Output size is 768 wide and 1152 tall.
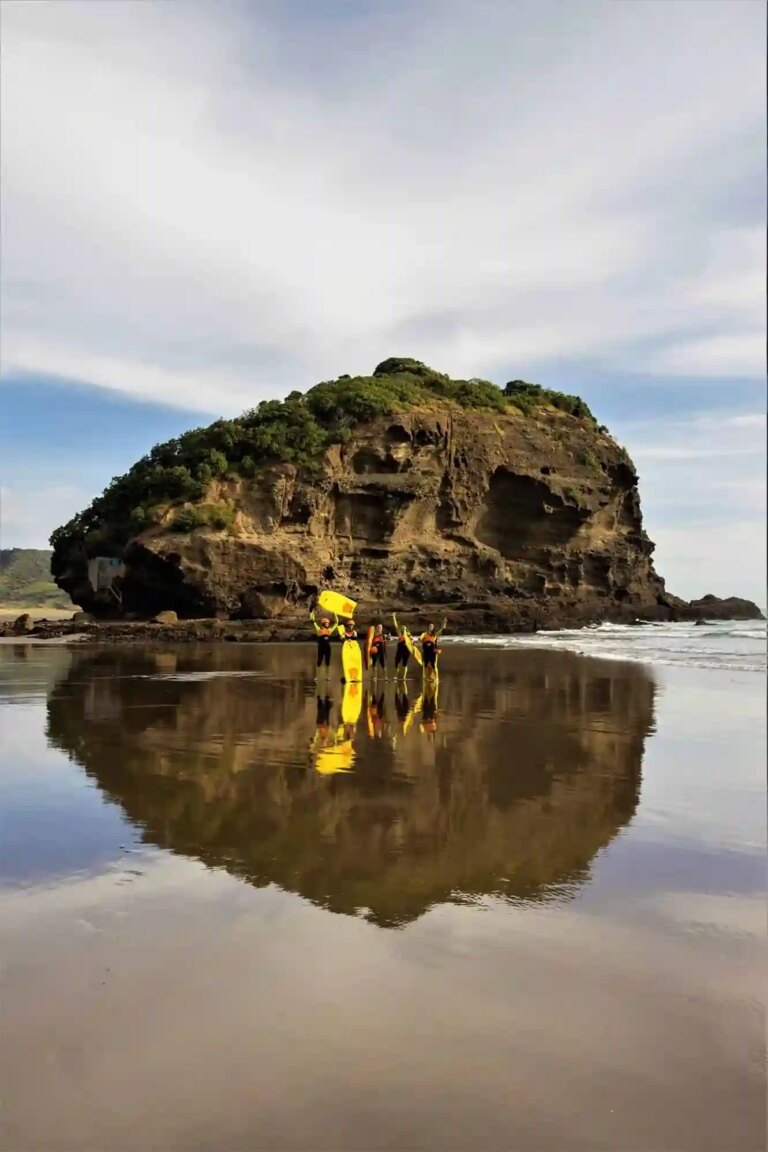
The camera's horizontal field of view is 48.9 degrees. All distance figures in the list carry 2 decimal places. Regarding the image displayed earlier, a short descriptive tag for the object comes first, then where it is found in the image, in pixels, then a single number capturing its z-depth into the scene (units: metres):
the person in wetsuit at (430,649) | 17.59
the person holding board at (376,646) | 18.36
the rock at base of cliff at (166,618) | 39.66
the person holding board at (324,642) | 16.78
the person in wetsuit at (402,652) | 18.27
